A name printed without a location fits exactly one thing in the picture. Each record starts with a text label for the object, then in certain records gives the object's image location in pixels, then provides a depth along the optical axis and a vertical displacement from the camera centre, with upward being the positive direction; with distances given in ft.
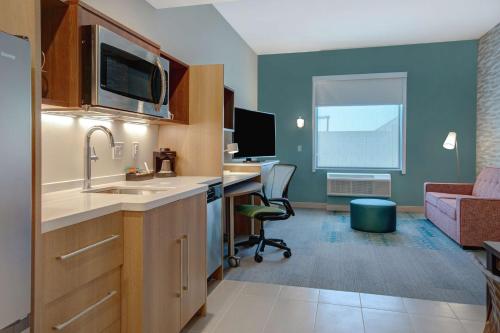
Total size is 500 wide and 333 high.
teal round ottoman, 15.30 -2.53
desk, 10.51 -0.63
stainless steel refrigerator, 3.14 -0.24
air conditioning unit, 19.79 -1.46
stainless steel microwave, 5.60 +1.51
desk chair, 11.57 -1.70
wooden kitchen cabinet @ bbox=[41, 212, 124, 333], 3.93 -1.48
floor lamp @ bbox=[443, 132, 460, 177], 17.53 +0.93
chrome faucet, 6.97 -0.06
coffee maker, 9.58 -0.09
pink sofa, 12.28 -1.98
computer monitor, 15.26 +1.18
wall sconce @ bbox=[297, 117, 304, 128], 21.06 +2.20
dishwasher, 8.79 -1.81
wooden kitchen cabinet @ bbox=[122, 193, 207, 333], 5.17 -1.83
